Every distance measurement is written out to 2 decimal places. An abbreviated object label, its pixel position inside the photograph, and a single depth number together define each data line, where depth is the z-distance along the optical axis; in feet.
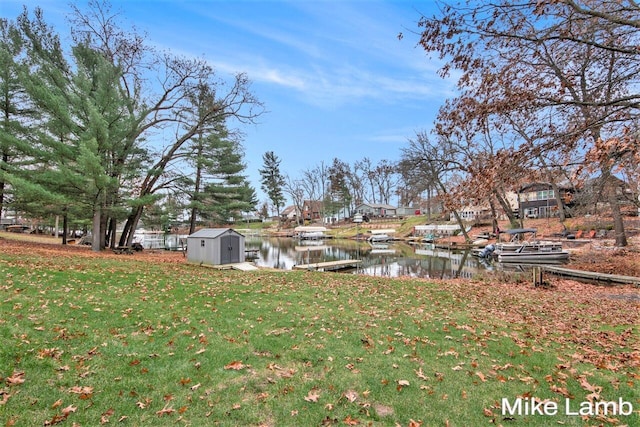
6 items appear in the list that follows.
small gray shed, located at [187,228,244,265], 53.78
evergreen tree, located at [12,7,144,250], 51.44
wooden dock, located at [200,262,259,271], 51.19
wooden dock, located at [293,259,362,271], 63.98
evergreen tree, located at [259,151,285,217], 258.78
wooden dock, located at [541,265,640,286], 45.37
